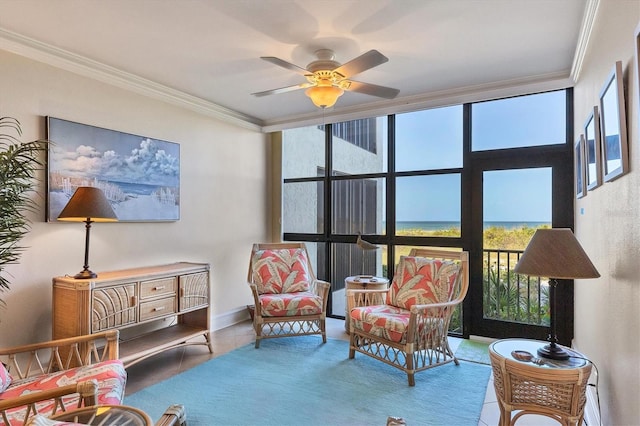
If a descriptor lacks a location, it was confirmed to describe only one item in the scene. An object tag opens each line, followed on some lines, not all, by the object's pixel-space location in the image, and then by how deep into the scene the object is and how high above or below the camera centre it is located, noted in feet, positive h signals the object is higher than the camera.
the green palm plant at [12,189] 7.14 +0.59
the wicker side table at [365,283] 12.48 -2.26
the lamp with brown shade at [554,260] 5.96 -0.70
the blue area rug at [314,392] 7.71 -4.23
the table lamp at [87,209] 8.54 +0.20
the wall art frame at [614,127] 4.97 +1.41
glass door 11.54 -0.83
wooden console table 8.53 -2.33
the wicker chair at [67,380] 4.96 -2.81
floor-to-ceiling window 11.69 +1.08
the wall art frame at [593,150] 6.79 +1.41
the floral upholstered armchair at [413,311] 9.44 -2.70
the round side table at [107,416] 4.36 -2.49
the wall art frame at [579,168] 8.66 +1.36
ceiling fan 8.98 +3.45
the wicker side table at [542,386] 5.87 -2.82
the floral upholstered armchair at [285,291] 11.93 -2.64
